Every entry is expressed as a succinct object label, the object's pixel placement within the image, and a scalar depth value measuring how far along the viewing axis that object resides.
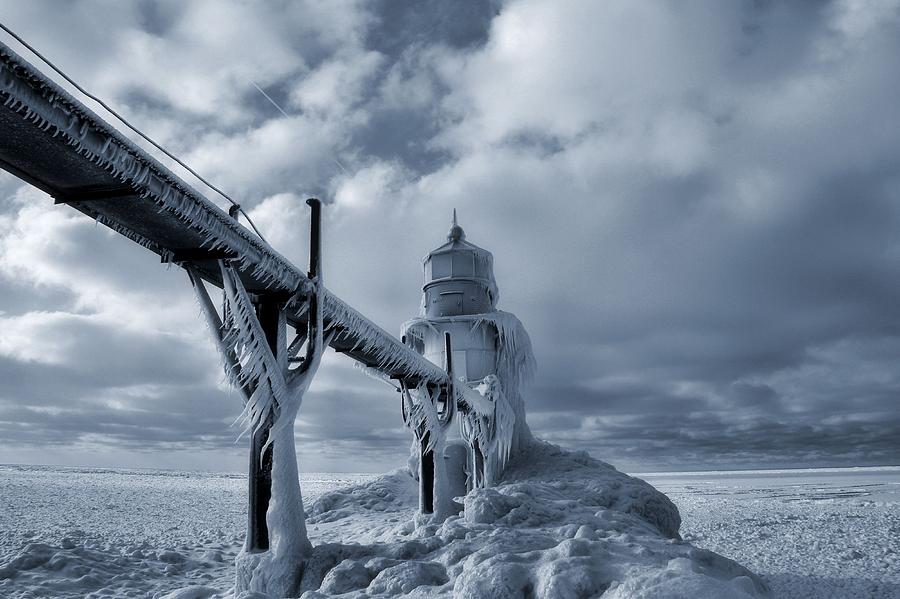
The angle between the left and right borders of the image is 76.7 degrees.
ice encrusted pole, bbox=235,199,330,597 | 6.92
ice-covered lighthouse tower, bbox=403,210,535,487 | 17.72
